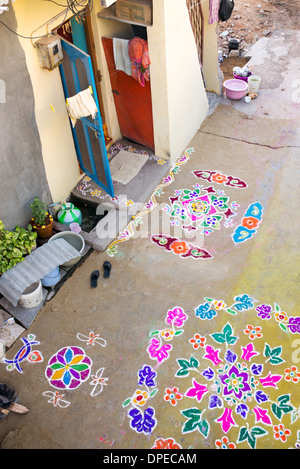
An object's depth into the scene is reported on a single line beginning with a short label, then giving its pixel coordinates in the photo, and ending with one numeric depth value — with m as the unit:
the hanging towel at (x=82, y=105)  5.84
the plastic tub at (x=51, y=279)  5.95
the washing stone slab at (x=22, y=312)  5.65
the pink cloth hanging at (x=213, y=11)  8.02
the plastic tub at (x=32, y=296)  5.60
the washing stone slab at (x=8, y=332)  5.48
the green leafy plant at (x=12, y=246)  5.55
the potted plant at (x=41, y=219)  6.15
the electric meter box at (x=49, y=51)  5.43
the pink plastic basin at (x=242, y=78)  9.45
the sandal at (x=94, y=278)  6.06
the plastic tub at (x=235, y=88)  9.19
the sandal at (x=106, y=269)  6.18
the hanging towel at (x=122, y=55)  6.78
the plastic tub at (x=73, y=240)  6.29
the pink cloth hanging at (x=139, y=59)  6.69
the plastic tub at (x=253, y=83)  9.27
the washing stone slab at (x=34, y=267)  5.48
